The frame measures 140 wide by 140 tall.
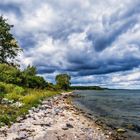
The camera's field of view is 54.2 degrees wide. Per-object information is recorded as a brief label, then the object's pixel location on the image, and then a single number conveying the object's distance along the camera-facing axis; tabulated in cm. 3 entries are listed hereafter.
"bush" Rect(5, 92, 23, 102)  1524
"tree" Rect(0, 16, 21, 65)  2841
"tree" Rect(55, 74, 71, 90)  7558
